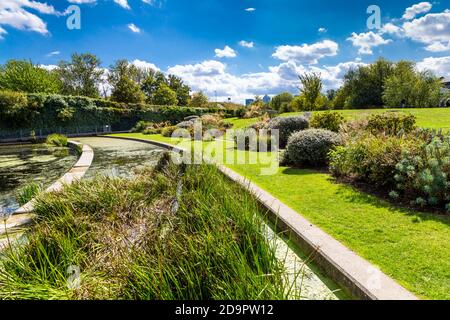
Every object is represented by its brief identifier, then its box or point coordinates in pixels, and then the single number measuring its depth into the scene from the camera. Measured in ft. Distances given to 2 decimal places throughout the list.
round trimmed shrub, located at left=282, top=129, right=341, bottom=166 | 21.58
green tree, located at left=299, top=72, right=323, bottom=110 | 73.77
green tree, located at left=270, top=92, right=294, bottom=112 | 166.28
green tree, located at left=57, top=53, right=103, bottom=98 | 142.92
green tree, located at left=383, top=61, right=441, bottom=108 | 96.78
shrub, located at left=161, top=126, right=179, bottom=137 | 61.98
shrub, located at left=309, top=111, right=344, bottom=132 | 31.83
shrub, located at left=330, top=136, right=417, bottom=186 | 14.48
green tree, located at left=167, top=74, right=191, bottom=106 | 169.58
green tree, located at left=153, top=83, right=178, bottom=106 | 142.00
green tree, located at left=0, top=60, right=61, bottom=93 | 113.29
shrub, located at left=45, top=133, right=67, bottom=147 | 54.65
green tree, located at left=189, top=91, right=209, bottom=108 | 154.93
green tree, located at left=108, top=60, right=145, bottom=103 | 129.18
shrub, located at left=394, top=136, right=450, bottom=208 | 11.89
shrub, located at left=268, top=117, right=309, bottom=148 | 35.91
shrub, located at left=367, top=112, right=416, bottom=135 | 23.50
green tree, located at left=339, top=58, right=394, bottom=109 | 126.62
